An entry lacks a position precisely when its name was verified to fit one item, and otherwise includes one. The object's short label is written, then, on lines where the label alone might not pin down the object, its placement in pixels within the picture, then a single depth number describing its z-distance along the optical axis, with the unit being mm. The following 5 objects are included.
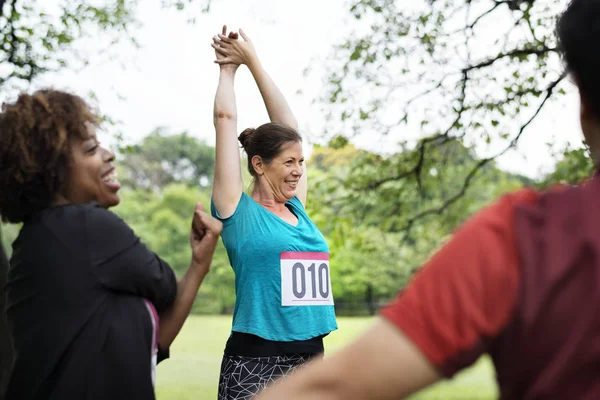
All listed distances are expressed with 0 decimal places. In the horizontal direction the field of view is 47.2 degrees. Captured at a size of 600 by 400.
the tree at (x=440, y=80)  8461
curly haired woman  1804
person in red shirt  846
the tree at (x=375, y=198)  9312
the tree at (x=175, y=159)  60109
